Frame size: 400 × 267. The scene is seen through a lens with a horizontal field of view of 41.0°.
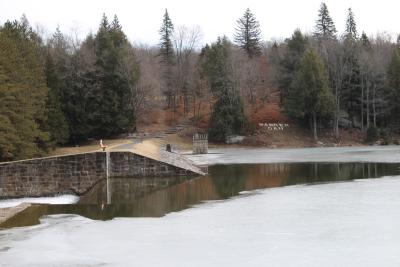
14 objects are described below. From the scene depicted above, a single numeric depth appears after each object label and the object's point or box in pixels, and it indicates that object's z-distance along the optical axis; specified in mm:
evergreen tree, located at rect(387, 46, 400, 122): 65062
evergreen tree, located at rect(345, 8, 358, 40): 98431
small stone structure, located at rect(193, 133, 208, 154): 49094
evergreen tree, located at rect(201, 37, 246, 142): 60500
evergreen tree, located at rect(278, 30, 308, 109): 69250
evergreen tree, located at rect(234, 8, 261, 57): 88062
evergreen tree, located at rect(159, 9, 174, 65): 86938
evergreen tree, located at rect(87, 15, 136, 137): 57562
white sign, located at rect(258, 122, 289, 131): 63781
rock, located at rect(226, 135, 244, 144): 60656
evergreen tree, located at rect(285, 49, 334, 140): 62562
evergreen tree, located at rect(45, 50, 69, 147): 47781
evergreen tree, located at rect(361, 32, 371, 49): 80375
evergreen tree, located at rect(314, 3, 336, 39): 90375
